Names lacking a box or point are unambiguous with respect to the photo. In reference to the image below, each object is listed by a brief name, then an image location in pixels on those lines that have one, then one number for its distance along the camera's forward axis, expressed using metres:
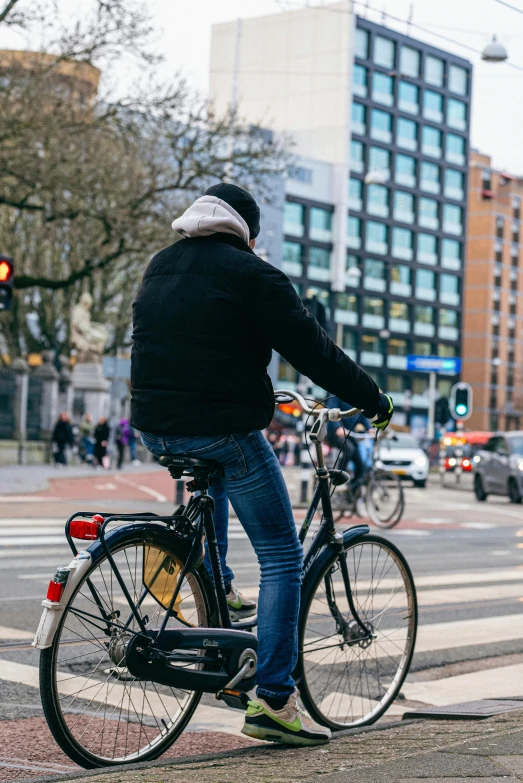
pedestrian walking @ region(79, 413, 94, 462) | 39.91
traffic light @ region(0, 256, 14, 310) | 17.42
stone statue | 45.00
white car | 33.22
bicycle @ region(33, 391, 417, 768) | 3.62
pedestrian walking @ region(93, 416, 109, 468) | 36.47
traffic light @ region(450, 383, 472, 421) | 30.17
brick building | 100.88
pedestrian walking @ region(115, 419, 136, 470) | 39.84
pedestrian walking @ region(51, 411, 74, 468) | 35.03
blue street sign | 40.97
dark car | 26.70
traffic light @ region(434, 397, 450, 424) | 37.03
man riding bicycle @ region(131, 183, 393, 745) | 3.87
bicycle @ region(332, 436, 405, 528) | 16.45
